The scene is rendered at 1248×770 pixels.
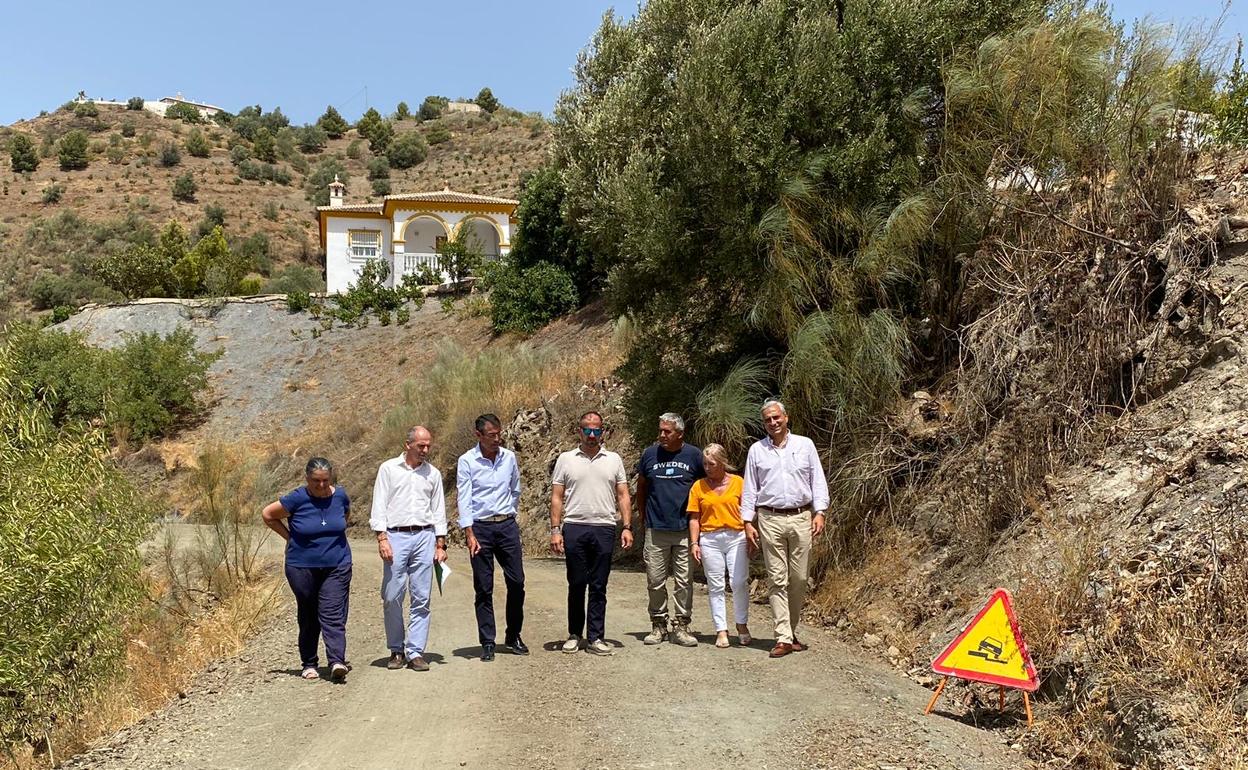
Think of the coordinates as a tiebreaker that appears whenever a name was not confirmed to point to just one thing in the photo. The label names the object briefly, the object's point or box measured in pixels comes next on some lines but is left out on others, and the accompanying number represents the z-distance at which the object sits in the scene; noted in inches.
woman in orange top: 336.2
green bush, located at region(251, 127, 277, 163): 3639.3
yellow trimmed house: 1891.0
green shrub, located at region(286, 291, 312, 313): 1711.4
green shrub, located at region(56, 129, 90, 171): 3142.7
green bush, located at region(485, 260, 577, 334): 1409.9
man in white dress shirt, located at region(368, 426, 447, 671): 314.3
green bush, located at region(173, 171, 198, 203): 2997.0
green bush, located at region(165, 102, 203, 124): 4052.7
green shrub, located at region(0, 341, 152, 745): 347.3
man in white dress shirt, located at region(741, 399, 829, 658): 321.4
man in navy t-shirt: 336.2
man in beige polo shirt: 325.7
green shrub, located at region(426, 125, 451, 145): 3843.5
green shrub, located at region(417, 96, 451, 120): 4503.0
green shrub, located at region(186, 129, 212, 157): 3452.3
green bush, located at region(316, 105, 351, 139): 4195.4
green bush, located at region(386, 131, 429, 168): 3650.8
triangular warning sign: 244.4
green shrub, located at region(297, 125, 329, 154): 3959.4
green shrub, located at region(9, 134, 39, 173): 3117.6
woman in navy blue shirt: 307.6
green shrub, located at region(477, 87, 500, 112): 4431.6
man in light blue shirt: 320.5
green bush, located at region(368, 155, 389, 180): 3545.8
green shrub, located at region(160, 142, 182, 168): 3284.9
